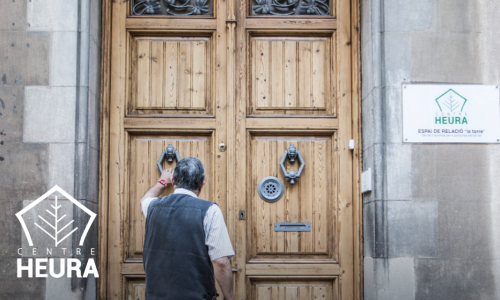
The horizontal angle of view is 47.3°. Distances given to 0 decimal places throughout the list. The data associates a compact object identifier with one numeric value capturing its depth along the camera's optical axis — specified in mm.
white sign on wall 4137
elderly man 3264
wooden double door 4383
